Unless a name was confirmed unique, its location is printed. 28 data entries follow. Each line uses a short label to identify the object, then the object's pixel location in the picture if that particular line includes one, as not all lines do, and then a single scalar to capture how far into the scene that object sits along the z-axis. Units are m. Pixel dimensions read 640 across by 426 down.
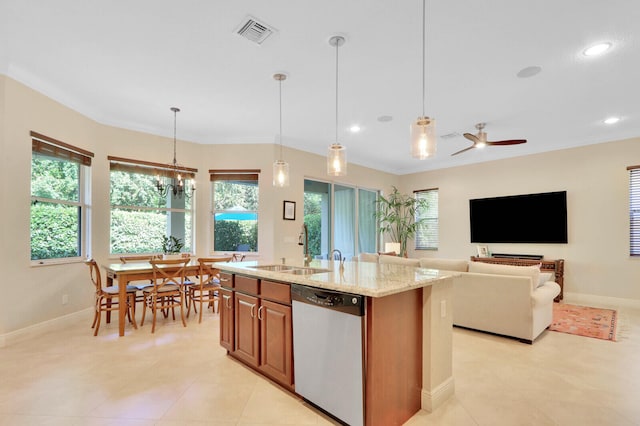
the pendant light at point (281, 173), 3.71
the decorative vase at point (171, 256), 4.55
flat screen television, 5.84
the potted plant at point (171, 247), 4.68
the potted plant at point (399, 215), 7.70
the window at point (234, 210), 5.71
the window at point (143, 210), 4.98
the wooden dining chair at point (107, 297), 3.82
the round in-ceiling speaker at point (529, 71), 3.30
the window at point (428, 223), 7.63
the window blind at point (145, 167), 4.95
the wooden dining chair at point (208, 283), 4.27
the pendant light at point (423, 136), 2.53
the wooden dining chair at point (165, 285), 3.89
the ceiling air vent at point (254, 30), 2.61
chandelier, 4.85
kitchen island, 1.85
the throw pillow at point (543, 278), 3.89
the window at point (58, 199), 3.88
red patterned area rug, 3.79
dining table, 3.74
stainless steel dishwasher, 1.86
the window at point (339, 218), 6.52
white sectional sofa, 3.44
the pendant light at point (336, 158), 3.11
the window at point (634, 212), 5.10
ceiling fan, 4.56
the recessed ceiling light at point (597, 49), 2.89
